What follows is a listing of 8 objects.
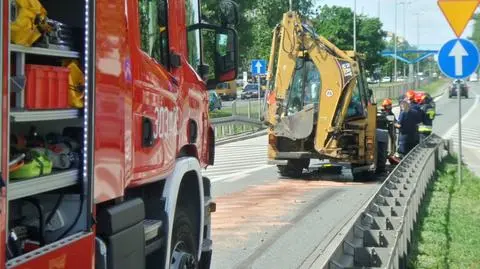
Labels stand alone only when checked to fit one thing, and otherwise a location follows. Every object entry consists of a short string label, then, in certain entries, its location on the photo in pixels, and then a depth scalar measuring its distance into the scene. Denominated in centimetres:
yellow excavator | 1442
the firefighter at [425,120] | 1812
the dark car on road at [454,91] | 6762
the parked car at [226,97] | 5911
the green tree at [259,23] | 4138
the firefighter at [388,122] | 1662
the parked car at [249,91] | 6419
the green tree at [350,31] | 7394
